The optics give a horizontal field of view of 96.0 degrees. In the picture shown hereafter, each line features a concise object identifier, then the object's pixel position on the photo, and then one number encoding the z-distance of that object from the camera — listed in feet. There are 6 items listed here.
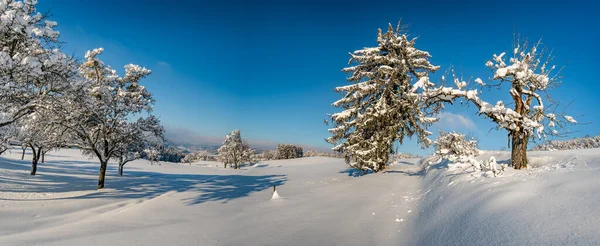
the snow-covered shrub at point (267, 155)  308.81
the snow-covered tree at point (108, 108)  50.26
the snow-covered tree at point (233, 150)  196.44
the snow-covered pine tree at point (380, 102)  46.78
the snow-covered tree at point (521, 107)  23.32
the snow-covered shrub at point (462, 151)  21.67
